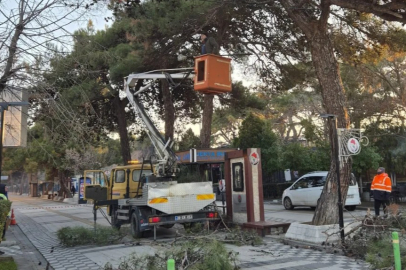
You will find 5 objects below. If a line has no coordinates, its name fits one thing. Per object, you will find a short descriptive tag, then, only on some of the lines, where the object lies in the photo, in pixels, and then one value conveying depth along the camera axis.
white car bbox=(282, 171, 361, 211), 16.72
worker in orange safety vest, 12.47
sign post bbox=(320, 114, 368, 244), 9.14
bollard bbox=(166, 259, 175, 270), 3.43
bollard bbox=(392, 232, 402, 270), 4.80
